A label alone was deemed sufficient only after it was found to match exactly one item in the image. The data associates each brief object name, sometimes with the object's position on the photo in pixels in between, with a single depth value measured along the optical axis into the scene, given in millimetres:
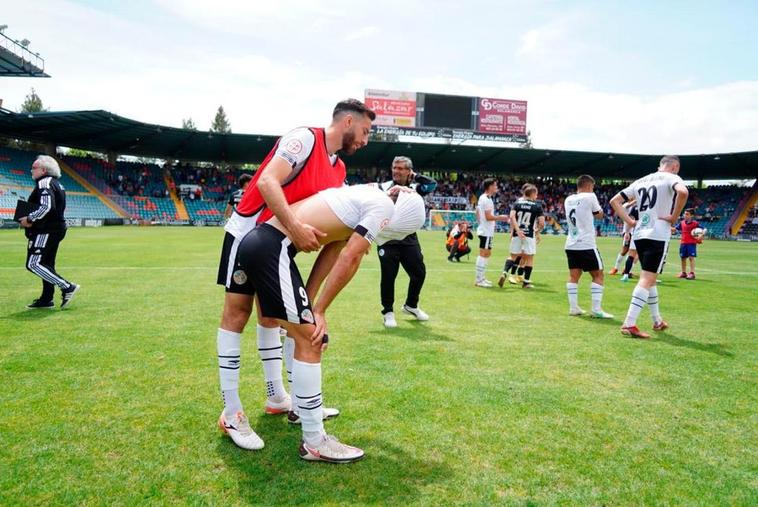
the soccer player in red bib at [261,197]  3084
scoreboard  50594
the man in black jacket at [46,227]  7145
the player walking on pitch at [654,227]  6570
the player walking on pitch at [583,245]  7902
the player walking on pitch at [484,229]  11094
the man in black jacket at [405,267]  6914
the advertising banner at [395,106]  50469
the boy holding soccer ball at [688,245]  13578
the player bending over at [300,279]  2881
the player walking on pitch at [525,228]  11258
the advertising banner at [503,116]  51344
